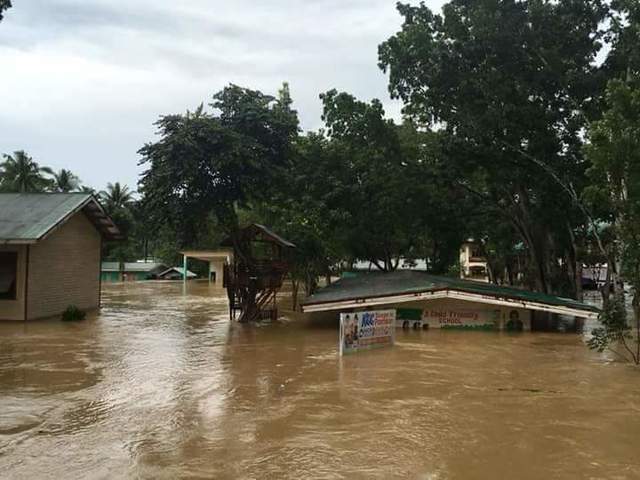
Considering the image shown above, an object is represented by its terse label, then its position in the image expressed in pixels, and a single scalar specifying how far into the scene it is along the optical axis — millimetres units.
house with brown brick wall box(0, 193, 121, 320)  19809
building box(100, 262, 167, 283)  62969
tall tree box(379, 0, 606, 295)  18922
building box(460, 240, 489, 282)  70188
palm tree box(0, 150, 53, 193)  48219
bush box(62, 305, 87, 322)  20672
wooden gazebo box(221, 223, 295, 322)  21469
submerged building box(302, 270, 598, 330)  18016
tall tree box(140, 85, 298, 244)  19656
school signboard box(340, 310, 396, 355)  14426
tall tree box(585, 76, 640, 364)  12695
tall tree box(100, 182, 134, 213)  61300
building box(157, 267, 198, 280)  65150
